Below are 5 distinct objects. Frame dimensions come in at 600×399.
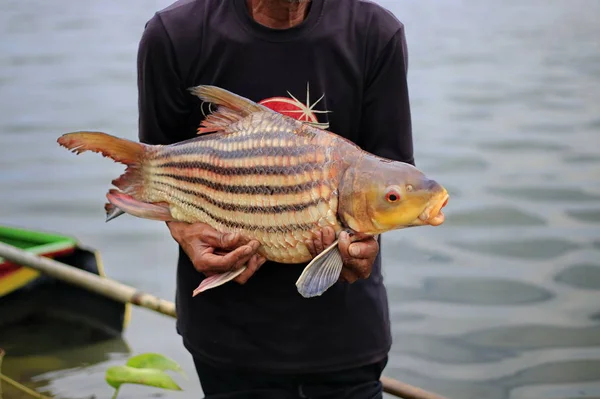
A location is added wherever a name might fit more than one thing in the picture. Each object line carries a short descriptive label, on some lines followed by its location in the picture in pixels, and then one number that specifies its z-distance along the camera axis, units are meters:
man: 2.39
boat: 5.21
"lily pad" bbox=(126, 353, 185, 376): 3.36
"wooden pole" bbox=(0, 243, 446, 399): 3.46
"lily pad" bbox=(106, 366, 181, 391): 3.18
